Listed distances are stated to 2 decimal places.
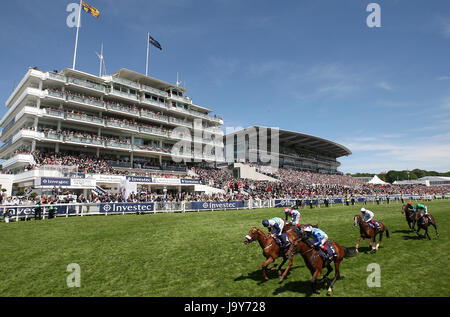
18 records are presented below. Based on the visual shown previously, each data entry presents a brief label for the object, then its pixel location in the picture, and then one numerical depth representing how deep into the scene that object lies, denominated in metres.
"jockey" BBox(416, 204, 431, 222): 11.57
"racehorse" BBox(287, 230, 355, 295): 6.22
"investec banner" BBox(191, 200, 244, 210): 28.77
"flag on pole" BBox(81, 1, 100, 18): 37.56
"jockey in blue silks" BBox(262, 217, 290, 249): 7.52
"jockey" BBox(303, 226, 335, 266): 6.43
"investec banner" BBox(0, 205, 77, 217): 19.41
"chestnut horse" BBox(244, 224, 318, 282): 7.12
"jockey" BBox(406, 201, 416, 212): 12.93
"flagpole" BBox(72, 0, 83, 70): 39.72
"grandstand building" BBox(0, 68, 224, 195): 35.28
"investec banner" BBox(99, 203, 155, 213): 23.48
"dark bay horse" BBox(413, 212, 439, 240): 11.34
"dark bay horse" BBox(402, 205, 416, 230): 12.43
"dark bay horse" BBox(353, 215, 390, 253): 9.89
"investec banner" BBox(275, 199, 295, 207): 34.09
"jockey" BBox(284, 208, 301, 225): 10.59
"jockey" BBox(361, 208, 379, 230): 10.18
